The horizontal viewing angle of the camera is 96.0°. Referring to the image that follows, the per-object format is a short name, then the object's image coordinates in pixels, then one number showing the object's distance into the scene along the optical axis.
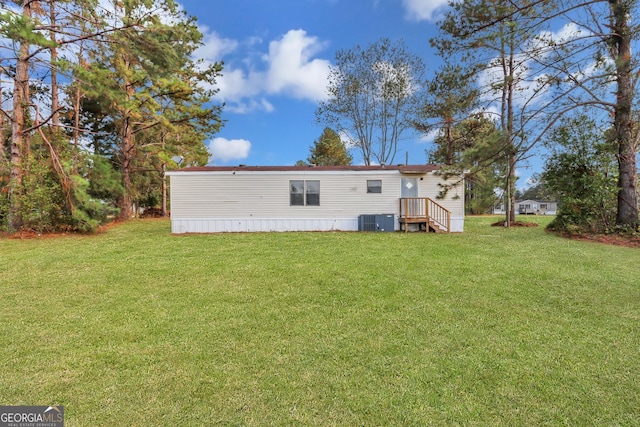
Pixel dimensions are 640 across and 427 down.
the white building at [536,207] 43.72
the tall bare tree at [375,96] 19.09
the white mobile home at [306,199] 10.77
